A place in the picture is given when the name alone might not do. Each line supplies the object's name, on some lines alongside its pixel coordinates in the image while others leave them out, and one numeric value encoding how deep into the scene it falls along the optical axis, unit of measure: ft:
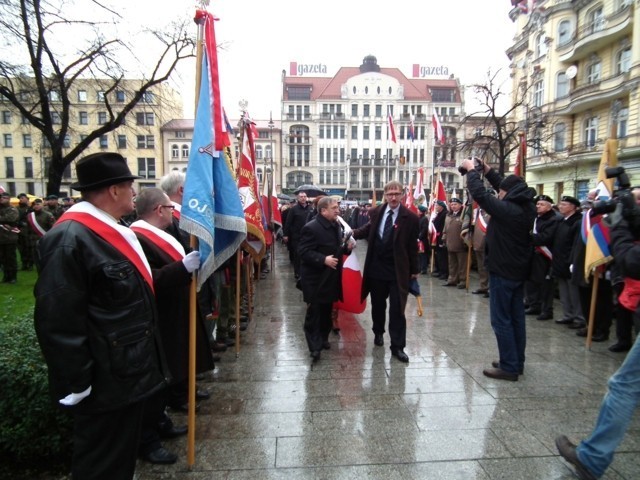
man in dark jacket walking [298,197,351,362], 16.08
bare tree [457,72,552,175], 67.47
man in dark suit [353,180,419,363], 16.51
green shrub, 9.20
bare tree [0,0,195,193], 47.43
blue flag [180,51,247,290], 9.93
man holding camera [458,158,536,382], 13.61
